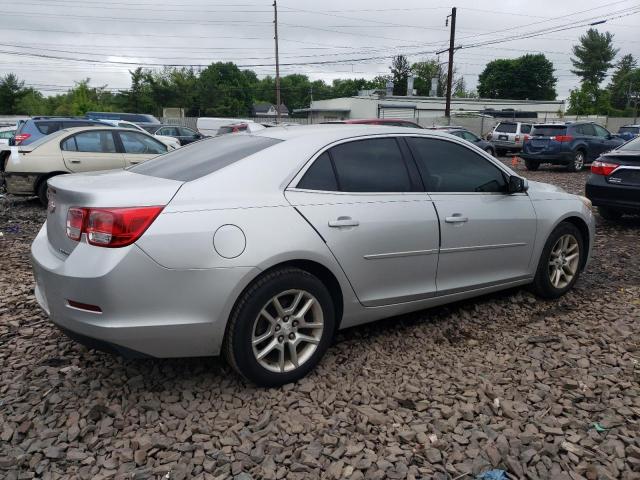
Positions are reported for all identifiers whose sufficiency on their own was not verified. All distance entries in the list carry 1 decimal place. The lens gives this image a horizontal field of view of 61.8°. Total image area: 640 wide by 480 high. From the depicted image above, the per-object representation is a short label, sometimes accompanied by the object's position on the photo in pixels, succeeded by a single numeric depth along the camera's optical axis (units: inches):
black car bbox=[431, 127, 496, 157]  704.9
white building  1908.2
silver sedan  106.9
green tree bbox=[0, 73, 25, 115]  2054.6
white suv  914.7
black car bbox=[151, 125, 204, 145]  861.8
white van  1218.6
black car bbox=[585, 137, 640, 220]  284.2
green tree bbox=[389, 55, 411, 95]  3550.7
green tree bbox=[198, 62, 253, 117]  2369.6
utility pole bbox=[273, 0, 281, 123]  1480.1
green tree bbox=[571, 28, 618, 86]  3508.9
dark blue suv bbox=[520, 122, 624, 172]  660.7
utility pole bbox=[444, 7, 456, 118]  1210.1
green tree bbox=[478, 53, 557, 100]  3607.3
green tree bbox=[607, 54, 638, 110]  3109.0
